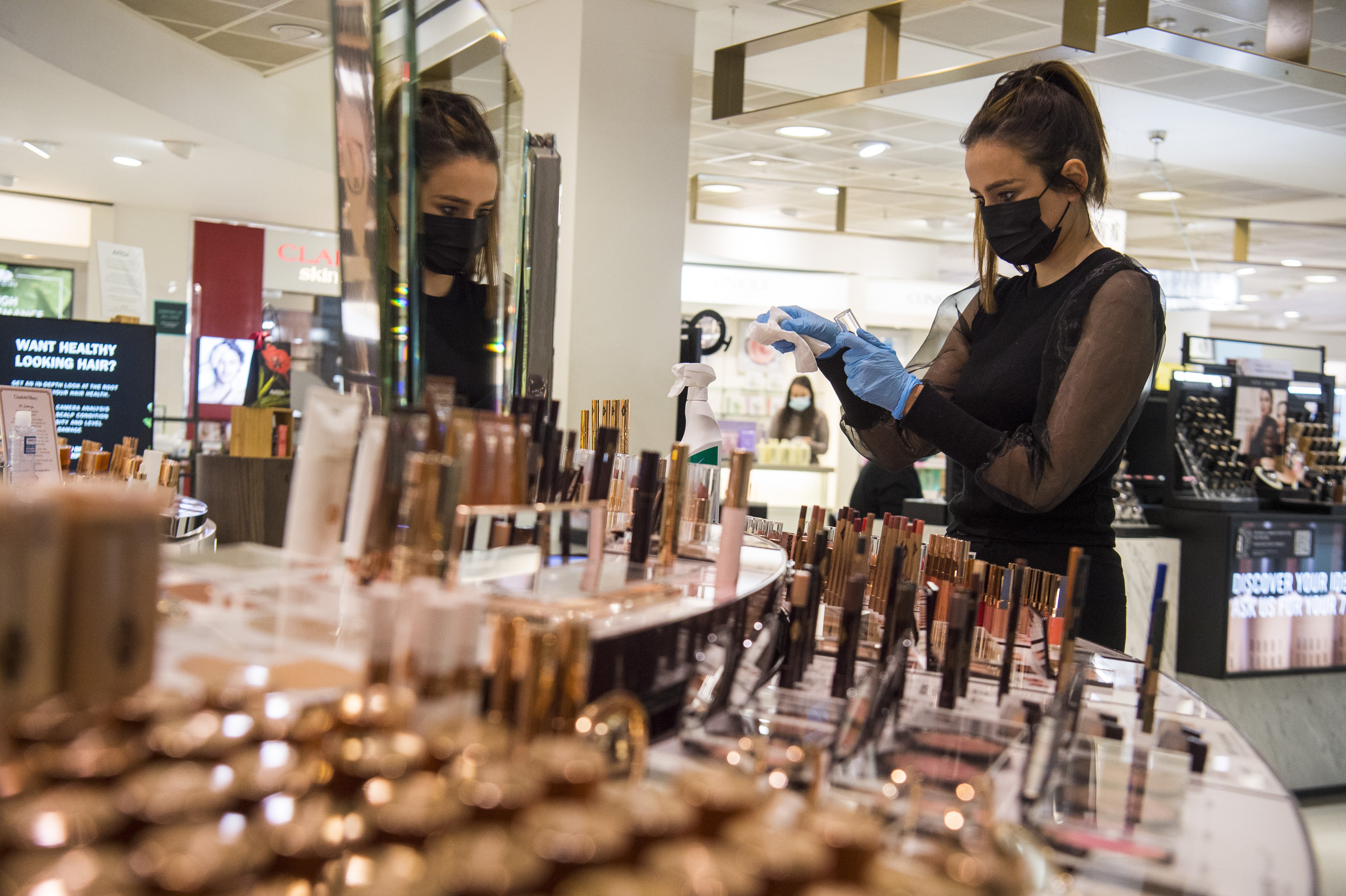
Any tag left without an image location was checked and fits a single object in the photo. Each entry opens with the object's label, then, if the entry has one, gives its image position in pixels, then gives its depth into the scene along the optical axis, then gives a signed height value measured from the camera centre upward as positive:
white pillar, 4.71 +1.10
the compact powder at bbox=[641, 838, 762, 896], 0.49 -0.22
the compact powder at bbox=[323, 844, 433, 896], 0.48 -0.23
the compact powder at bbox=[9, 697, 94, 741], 0.56 -0.19
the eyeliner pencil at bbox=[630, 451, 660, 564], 1.34 -0.13
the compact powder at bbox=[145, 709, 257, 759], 0.57 -0.20
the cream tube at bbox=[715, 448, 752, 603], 1.26 -0.13
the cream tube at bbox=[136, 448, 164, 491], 1.79 -0.14
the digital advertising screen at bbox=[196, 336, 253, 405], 9.58 +0.21
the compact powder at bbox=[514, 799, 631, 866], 0.50 -0.21
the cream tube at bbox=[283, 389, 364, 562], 1.02 -0.08
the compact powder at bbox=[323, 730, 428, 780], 0.59 -0.21
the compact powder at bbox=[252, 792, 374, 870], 0.51 -0.23
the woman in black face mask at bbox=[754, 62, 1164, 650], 1.76 +0.12
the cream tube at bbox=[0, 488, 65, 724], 0.62 -0.14
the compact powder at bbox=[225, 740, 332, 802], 0.55 -0.21
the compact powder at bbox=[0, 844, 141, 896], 0.45 -0.22
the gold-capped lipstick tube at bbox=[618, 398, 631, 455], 1.95 -0.03
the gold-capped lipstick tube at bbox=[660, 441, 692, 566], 1.39 -0.12
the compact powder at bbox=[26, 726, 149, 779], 0.53 -0.20
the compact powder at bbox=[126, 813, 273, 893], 0.46 -0.22
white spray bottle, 2.03 -0.01
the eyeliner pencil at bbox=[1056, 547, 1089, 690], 1.17 -0.20
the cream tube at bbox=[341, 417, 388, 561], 1.01 -0.08
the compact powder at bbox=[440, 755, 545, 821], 0.54 -0.21
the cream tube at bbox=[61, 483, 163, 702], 0.66 -0.14
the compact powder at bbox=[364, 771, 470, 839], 0.53 -0.22
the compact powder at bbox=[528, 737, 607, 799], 0.57 -0.20
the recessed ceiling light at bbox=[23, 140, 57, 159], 7.41 +1.73
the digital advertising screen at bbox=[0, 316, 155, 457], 4.29 +0.06
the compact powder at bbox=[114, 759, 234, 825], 0.51 -0.21
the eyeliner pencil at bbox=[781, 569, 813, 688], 1.17 -0.26
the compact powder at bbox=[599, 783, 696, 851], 0.53 -0.22
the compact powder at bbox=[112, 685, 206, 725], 0.60 -0.19
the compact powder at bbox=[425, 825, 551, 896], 0.48 -0.22
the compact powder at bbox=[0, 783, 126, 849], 0.48 -0.21
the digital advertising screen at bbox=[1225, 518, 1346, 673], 4.32 -0.66
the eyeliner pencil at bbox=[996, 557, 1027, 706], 1.22 -0.26
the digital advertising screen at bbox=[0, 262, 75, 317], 9.73 +0.88
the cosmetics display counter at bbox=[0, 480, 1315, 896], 0.51 -0.22
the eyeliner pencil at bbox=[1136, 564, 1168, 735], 1.13 -0.24
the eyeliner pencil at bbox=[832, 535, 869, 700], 1.12 -0.24
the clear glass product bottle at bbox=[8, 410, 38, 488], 2.03 -0.14
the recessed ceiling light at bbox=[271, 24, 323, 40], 6.02 +2.17
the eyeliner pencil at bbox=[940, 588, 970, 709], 1.12 -0.24
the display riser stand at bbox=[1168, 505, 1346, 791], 4.26 -1.03
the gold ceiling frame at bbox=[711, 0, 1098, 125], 3.66 +1.53
